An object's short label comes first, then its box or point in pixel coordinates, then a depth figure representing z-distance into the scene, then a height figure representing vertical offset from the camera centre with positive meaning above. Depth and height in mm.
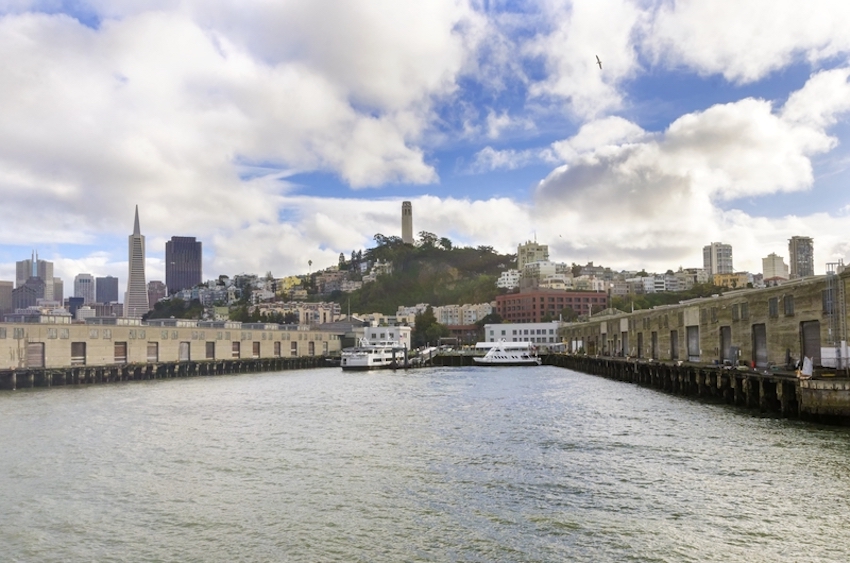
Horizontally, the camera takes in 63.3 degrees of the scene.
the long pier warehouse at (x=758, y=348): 32938 -2001
